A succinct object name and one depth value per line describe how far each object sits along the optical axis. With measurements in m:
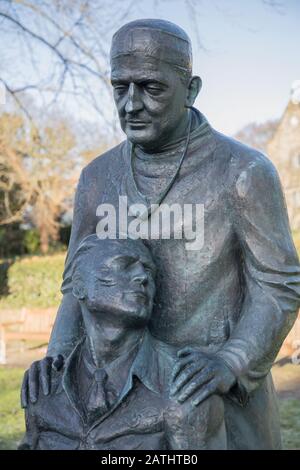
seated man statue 1.73
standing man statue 1.93
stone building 16.86
